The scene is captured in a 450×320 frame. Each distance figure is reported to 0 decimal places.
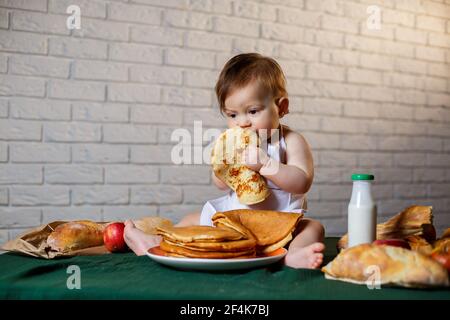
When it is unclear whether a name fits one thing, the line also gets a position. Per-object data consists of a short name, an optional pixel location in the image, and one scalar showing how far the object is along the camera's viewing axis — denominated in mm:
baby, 1505
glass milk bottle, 1070
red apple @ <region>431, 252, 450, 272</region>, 938
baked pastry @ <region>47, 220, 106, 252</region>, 1342
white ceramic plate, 986
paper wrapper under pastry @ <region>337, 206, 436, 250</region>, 1224
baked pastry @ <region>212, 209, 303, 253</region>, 1161
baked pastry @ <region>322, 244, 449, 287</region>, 863
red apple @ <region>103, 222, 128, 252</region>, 1390
